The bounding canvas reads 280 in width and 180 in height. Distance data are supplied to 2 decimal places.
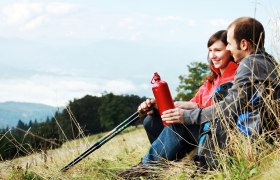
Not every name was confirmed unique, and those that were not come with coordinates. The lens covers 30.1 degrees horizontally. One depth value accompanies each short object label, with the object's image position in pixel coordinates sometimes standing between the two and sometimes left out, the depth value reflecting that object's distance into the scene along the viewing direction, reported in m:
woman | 5.30
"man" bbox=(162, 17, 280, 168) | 4.74
